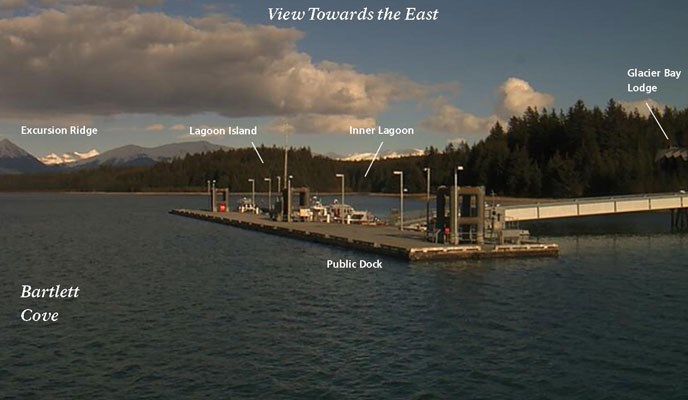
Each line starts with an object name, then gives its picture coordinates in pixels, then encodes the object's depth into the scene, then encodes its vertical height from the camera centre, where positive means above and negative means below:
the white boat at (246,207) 143.73 -2.27
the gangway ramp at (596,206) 87.88 -1.85
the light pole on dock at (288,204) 106.31 -1.31
